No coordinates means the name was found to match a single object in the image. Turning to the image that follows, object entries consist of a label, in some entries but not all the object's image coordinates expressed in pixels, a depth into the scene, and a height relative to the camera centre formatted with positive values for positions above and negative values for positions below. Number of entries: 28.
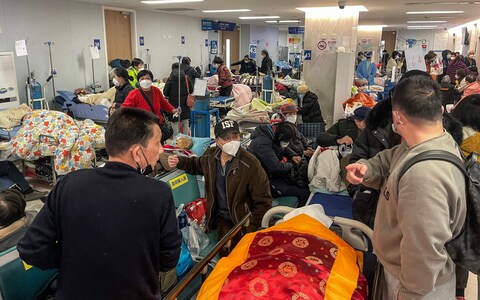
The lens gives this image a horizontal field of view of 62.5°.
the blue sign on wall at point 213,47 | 15.32 +0.43
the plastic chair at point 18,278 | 1.98 -1.13
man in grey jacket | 1.49 -0.56
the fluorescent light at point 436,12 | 9.74 +1.19
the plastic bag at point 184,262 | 2.57 -1.32
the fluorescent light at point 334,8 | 8.25 +1.05
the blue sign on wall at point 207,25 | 14.04 +1.16
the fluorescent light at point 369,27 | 16.89 +1.36
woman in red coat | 4.96 -0.50
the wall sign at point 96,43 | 9.67 +0.35
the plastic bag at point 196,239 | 2.96 -1.35
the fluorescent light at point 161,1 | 7.88 +1.14
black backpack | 1.55 -0.63
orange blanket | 1.63 -0.91
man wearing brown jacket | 3.04 -0.95
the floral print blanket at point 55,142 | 4.77 -1.01
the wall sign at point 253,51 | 19.12 +0.36
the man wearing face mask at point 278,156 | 3.97 -0.99
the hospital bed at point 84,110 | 7.56 -1.01
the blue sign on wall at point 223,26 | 14.41 +1.17
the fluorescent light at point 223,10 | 9.97 +1.21
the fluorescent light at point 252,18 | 13.51 +1.36
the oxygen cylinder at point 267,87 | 9.46 -0.67
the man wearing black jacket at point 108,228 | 1.51 -0.65
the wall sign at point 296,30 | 15.81 +1.14
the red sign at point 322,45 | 8.34 +0.29
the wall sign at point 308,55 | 8.46 +0.08
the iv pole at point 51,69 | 8.28 -0.25
